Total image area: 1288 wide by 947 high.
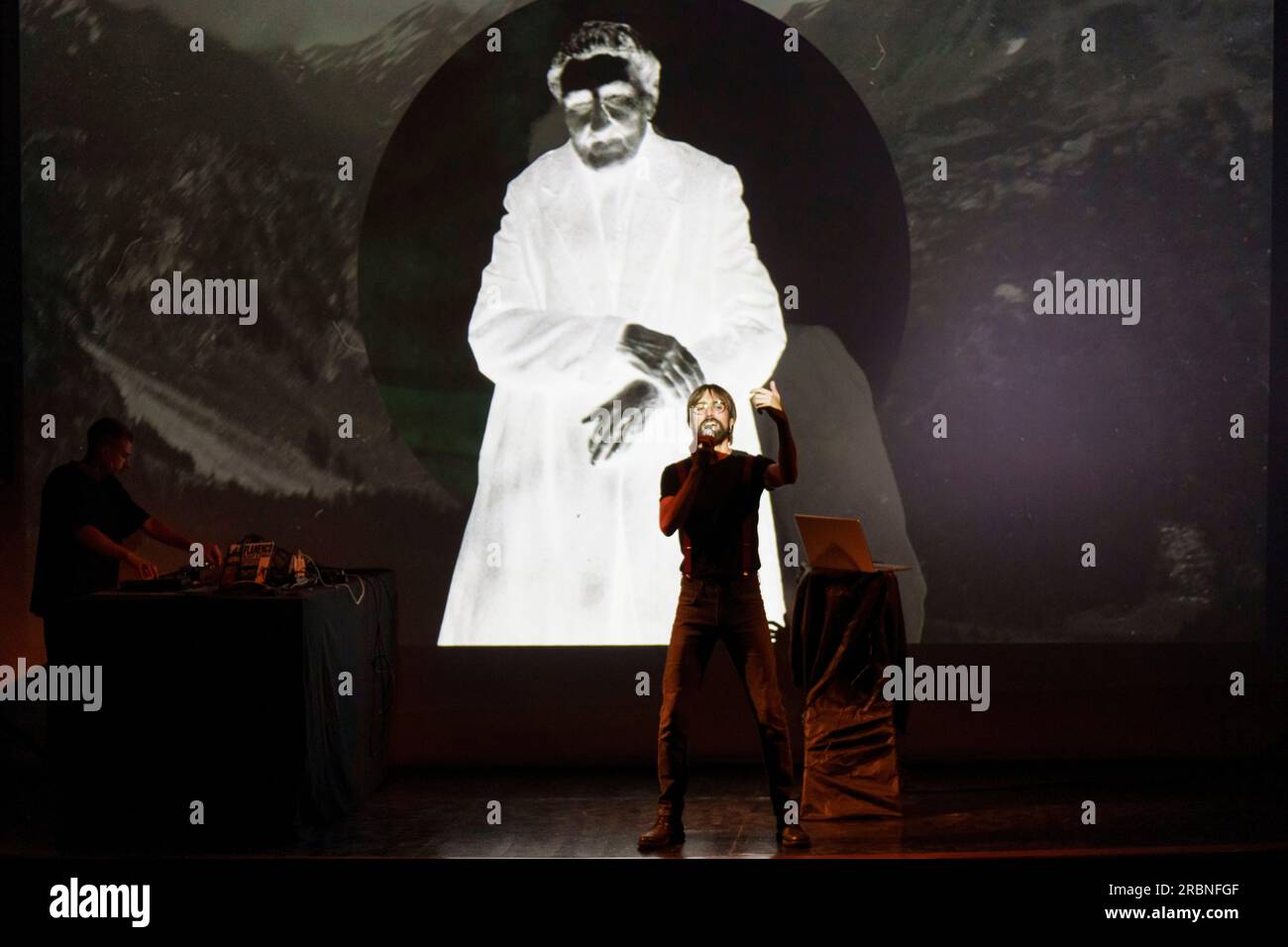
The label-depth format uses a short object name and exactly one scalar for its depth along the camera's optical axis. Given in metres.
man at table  4.96
